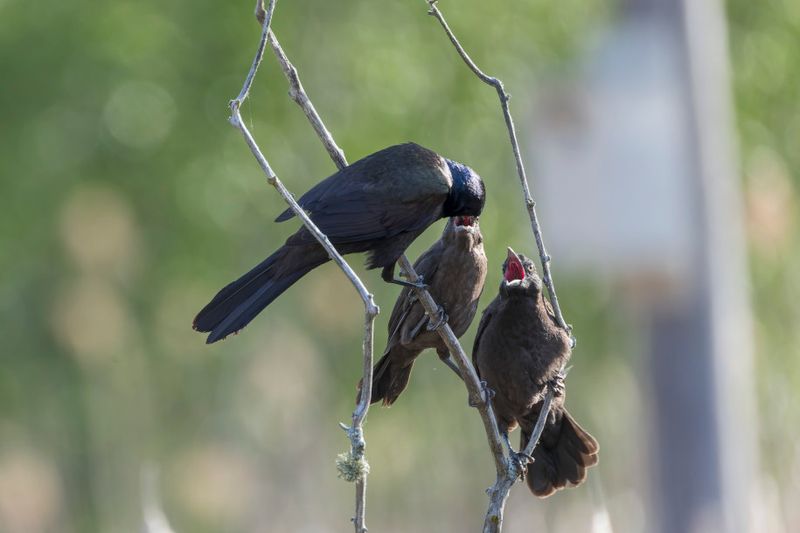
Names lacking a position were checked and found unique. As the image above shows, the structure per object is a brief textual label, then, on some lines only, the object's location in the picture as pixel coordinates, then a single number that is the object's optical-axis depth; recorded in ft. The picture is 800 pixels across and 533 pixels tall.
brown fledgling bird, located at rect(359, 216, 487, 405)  29.27
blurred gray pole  68.23
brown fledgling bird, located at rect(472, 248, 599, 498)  25.63
